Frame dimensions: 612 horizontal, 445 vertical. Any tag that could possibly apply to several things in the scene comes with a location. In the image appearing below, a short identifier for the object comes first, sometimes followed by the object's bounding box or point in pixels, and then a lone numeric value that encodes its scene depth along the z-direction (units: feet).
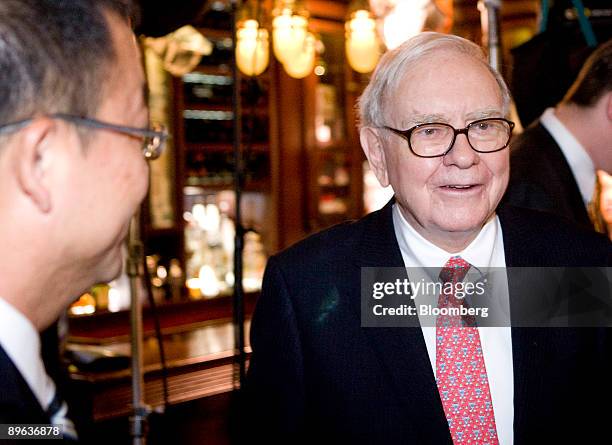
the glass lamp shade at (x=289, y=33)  13.15
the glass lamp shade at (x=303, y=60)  13.76
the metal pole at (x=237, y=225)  7.68
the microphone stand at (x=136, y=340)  7.86
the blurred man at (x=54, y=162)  2.67
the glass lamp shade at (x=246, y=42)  13.37
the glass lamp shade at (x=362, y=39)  14.02
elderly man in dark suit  4.65
